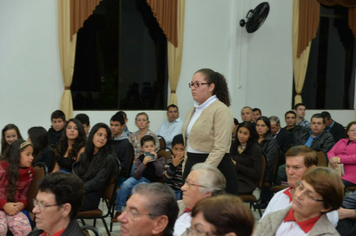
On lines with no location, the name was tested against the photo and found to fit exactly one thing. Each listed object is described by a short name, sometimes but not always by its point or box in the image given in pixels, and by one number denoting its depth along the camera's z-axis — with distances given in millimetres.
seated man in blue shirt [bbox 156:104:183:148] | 7719
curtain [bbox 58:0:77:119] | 7332
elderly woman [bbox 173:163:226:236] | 2545
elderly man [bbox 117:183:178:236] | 1979
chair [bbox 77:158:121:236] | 4029
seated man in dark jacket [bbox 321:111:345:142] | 7902
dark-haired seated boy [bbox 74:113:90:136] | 6083
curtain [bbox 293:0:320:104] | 9742
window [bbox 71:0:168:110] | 7934
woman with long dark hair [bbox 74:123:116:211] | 3934
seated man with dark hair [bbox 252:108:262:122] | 8505
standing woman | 3367
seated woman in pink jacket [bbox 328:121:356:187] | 5246
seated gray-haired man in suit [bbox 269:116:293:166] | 6699
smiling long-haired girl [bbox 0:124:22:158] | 4992
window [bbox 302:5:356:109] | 10422
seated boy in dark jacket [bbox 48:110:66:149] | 6004
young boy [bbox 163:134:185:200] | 4629
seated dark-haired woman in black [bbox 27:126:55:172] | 4473
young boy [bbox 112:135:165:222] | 4734
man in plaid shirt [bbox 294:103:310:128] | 8548
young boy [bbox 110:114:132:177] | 5163
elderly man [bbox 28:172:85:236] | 2369
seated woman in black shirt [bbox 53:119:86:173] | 4621
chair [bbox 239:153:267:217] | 4816
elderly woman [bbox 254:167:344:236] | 2172
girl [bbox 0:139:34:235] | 3520
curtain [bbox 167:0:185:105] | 8422
